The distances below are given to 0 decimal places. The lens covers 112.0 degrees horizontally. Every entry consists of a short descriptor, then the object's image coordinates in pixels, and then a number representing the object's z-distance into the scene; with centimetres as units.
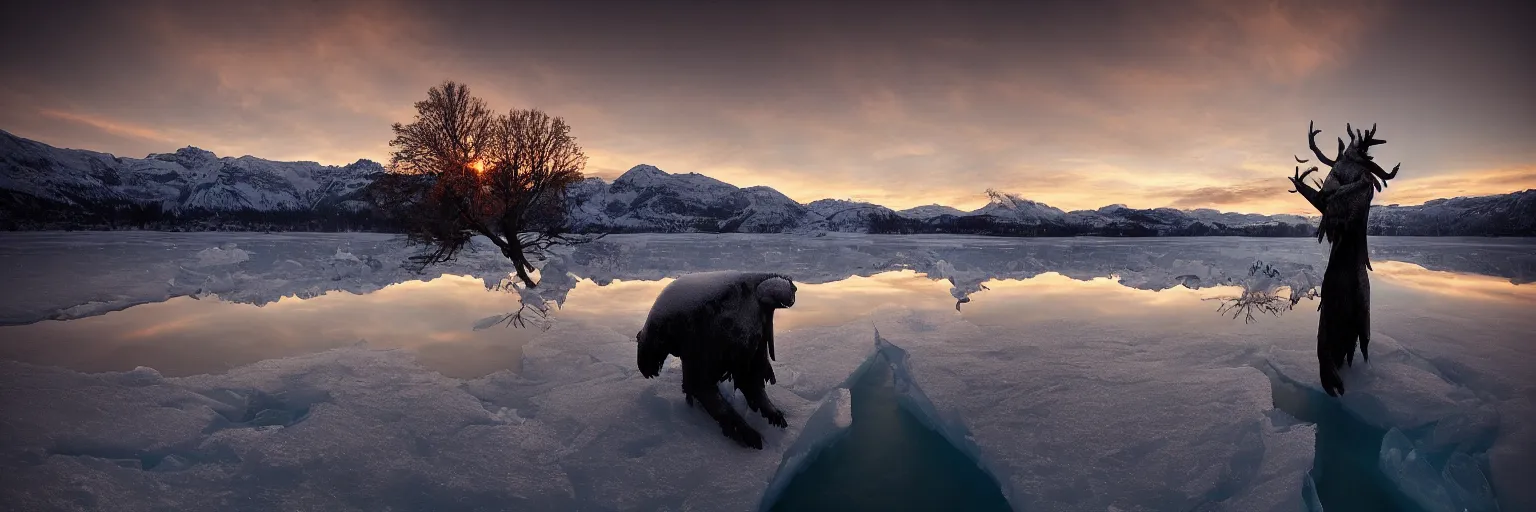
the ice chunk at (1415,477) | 421
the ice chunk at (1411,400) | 484
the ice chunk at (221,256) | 1746
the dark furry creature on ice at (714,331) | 458
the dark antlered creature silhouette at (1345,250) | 550
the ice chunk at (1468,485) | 407
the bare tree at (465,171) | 1293
